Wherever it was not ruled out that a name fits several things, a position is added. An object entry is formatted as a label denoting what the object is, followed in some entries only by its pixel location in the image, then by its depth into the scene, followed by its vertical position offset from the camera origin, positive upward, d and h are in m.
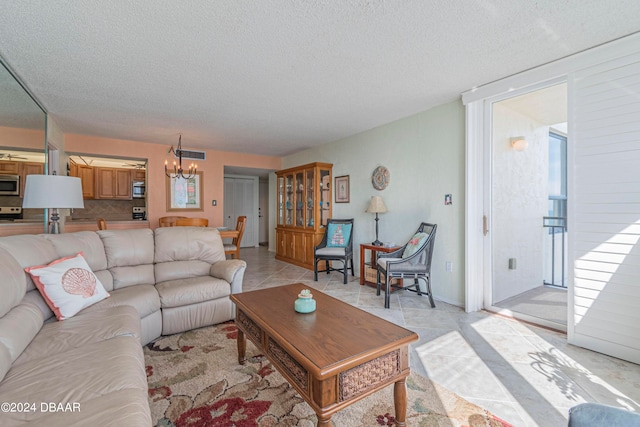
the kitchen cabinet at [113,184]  6.35 +0.62
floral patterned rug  1.45 -1.11
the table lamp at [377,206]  4.04 +0.06
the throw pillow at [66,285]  1.77 -0.51
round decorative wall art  4.19 +0.51
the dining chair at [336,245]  4.36 -0.59
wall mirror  2.37 +0.74
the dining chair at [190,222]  4.69 -0.20
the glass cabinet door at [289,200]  5.90 +0.23
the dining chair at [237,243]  4.30 -0.52
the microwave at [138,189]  6.77 +0.51
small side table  4.03 -0.79
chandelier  5.25 +0.80
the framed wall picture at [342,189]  5.00 +0.41
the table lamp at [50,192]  2.36 +0.16
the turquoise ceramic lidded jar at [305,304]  1.68 -0.57
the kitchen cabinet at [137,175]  6.77 +0.87
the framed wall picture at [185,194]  5.55 +0.35
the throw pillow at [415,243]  3.27 -0.39
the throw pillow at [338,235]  4.70 -0.42
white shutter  2.06 +0.04
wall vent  5.61 +1.15
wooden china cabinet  5.26 +0.01
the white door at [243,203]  8.09 +0.22
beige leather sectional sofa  1.03 -0.70
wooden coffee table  1.13 -0.63
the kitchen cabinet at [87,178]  5.97 +0.70
